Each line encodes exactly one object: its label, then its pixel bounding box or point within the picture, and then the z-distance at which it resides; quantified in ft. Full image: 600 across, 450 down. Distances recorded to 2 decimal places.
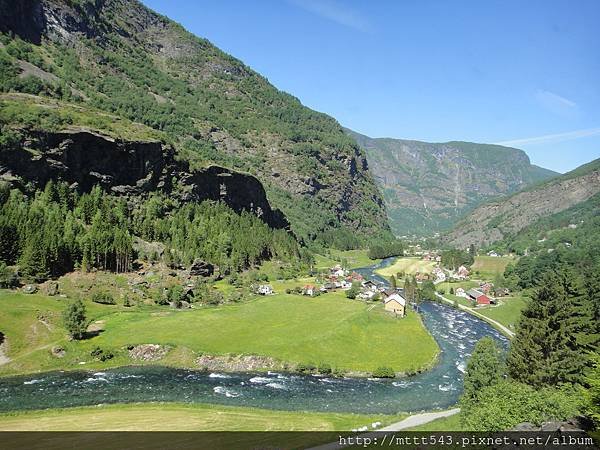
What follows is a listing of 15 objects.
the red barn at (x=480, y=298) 527.97
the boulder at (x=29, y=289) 345.35
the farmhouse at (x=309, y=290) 482.69
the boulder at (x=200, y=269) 484.33
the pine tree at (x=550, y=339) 178.01
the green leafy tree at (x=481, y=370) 185.68
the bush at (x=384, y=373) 279.08
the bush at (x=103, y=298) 374.02
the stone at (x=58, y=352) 276.62
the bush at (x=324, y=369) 282.36
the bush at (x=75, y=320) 296.51
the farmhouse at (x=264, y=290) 472.03
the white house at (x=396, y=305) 403.36
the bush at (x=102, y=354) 279.69
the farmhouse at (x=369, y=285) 529.49
